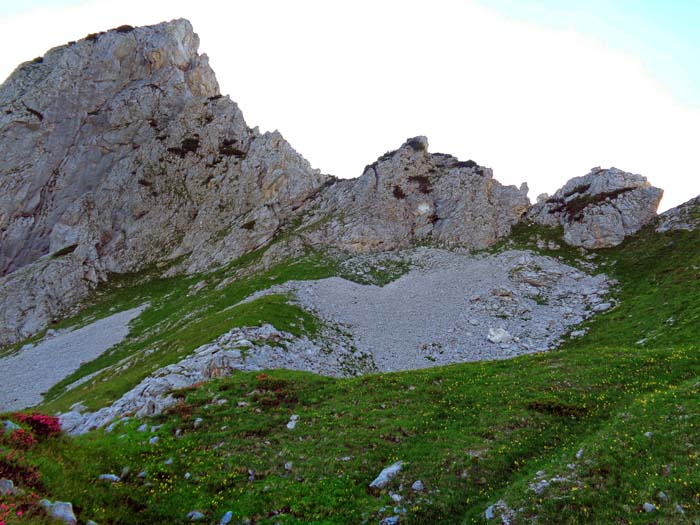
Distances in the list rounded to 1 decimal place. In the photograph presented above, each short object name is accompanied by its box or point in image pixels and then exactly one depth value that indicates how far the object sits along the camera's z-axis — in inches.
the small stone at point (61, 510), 466.3
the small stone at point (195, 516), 600.4
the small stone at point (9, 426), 610.2
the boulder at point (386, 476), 654.5
